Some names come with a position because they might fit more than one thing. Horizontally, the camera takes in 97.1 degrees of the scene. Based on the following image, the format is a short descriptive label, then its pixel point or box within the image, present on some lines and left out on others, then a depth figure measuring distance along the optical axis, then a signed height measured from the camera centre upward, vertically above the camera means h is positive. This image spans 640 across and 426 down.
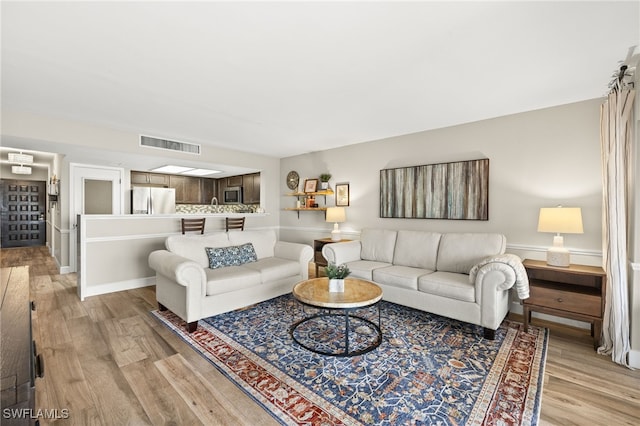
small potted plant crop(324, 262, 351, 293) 2.67 -0.65
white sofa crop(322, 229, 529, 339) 2.69 -0.70
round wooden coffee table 2.37 -1.19
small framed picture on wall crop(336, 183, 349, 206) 5.22 +0.30
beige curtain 2.34 -0.08
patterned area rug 1.74 -1.23
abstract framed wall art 3.71 +0.29
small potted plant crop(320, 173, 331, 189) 5.44 +0.58
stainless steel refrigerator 6.25 +0.18
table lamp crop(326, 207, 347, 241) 5.00 -0.12
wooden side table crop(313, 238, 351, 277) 4.85 -0.73
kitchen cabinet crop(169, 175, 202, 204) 7.15 +0.54
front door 8.06 -0.18
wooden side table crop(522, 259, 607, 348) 2.56 -0.76
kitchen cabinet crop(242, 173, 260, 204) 6.74 +0.52
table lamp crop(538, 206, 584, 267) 2.72 -0.13
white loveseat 2.85 -0.74
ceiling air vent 4.39 +1.05
